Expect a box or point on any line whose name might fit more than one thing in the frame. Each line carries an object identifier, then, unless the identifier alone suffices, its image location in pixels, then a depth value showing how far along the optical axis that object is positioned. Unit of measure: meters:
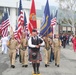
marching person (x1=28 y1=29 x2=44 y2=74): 6.75
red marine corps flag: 7.82
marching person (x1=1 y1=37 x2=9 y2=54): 14.19
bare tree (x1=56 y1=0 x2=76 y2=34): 31.83
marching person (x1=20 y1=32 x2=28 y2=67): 8.64
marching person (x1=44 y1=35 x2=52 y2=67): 8.77
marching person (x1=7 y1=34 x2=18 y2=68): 8.50
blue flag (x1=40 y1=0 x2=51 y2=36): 9.32
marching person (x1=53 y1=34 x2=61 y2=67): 8.92
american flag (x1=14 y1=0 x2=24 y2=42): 9.55
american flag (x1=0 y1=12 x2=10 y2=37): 13.23
